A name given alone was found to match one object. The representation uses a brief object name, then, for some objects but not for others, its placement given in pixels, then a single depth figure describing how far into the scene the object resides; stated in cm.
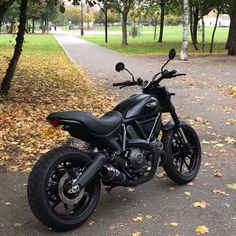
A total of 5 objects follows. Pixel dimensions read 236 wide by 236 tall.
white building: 8813
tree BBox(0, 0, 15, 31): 722
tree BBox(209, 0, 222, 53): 2017
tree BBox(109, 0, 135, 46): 2627
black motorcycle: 282
